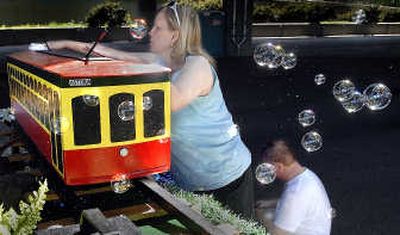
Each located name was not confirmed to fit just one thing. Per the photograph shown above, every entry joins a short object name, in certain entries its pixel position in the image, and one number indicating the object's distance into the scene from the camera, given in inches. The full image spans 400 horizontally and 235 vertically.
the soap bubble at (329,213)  151.1
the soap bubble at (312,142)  198.7
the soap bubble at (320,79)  225.7
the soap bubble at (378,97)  209.2
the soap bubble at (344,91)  211.3
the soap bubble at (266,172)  165.9
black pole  736.3
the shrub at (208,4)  870.9
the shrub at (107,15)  906.7
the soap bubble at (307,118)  207.7
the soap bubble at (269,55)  206.5
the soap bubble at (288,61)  214.4
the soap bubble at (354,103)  208.5
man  146.9
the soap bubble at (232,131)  131.0
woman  123.9
